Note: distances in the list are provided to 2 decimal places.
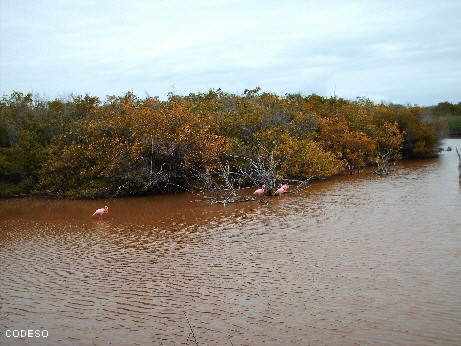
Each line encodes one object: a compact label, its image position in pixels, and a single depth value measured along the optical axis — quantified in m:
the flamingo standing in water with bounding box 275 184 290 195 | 21.53
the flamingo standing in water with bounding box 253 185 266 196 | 20.86
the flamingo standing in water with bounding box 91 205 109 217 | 18.19
